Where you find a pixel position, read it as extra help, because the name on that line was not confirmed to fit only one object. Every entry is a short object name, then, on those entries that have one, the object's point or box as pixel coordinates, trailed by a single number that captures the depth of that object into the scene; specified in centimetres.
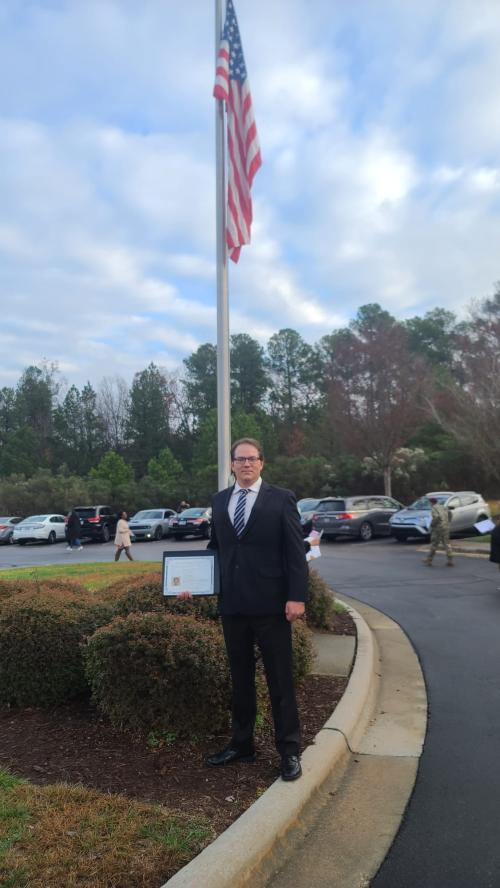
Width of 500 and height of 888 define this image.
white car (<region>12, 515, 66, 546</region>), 3103
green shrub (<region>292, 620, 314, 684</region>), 535
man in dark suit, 380
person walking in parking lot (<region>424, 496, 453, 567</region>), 1512
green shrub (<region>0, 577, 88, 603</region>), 652
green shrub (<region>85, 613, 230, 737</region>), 428
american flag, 905
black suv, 3003
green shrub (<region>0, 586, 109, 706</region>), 495
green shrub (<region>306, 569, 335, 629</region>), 761
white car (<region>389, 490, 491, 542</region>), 2070
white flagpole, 857
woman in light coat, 1822
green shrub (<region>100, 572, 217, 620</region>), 533
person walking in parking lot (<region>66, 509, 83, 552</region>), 2525
